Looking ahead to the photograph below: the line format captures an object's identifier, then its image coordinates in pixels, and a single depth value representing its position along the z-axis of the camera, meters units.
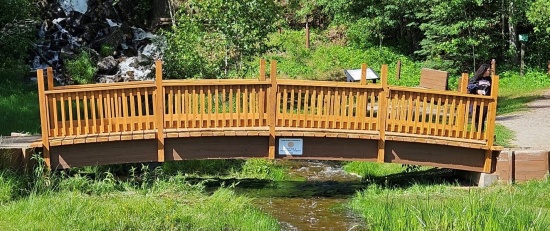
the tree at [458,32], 27.27
